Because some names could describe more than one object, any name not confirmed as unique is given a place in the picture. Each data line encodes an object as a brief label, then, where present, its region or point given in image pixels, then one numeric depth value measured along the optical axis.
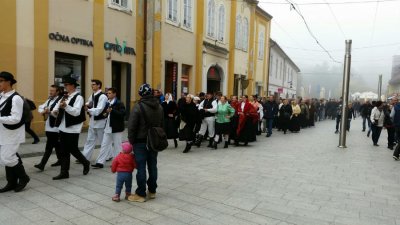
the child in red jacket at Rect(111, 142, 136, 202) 5.20
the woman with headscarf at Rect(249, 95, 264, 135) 14.48
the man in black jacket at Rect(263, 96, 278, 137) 16.00
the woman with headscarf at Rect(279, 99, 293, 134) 18.02
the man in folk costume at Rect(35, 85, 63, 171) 6.86
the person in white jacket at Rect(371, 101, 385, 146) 13.18
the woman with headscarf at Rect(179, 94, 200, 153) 10.18
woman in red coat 12.11
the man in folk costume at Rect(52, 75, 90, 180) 6.41
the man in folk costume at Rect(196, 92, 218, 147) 11.13
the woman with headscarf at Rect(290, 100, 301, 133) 18.44
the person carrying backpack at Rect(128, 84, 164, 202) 5.17
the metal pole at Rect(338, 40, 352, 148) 12.91
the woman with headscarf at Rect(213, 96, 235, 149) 11.20
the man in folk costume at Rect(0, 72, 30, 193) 5.40
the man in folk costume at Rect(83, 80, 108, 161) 7.48
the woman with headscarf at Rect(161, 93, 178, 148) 10.59
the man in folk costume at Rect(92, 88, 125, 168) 7.58
